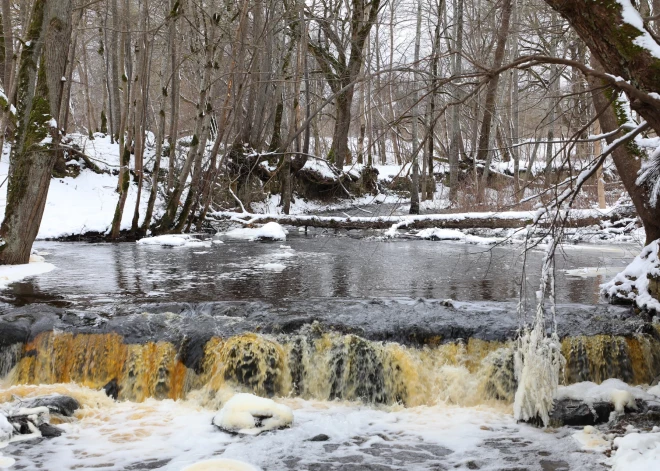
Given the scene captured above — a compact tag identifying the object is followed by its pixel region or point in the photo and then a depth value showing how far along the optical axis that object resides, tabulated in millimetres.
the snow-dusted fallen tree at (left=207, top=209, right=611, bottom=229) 13795
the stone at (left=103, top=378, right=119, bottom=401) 6176
